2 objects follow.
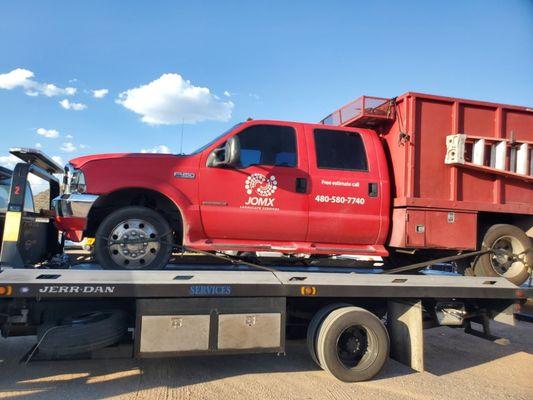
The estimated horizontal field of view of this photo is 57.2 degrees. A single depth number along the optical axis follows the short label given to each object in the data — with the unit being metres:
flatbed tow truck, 4.55
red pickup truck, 5.20
